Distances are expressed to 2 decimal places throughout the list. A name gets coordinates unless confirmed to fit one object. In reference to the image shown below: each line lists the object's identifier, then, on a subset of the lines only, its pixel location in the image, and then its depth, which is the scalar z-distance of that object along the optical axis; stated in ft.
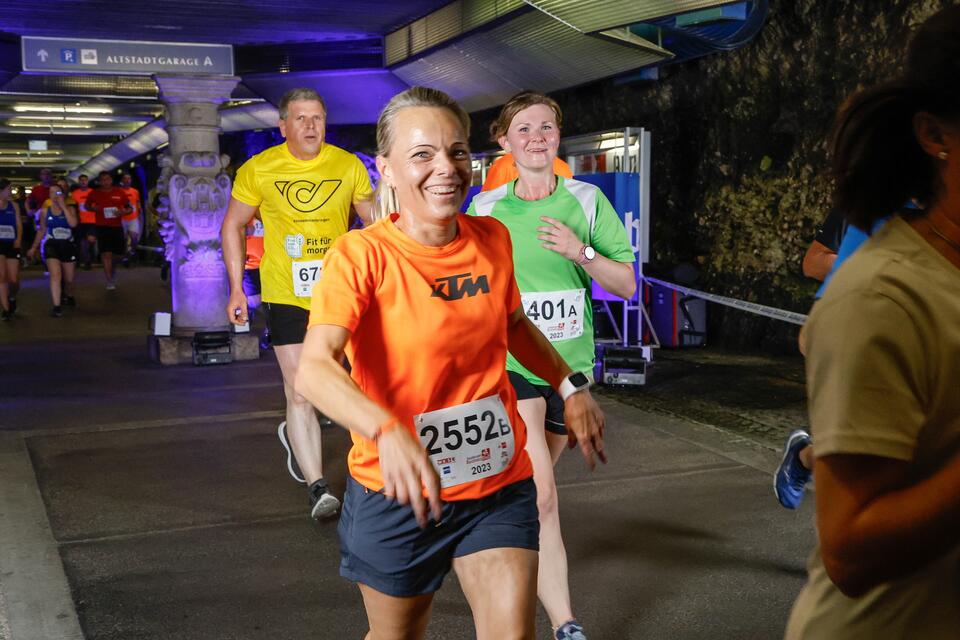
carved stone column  34.17
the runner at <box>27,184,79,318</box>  47.06
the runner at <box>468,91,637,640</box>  11.68
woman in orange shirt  7.63
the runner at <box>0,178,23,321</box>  42.75
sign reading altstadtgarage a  33.81
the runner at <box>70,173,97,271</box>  59.88
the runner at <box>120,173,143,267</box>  70.74
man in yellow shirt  17.01
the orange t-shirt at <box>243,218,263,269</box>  34.25
